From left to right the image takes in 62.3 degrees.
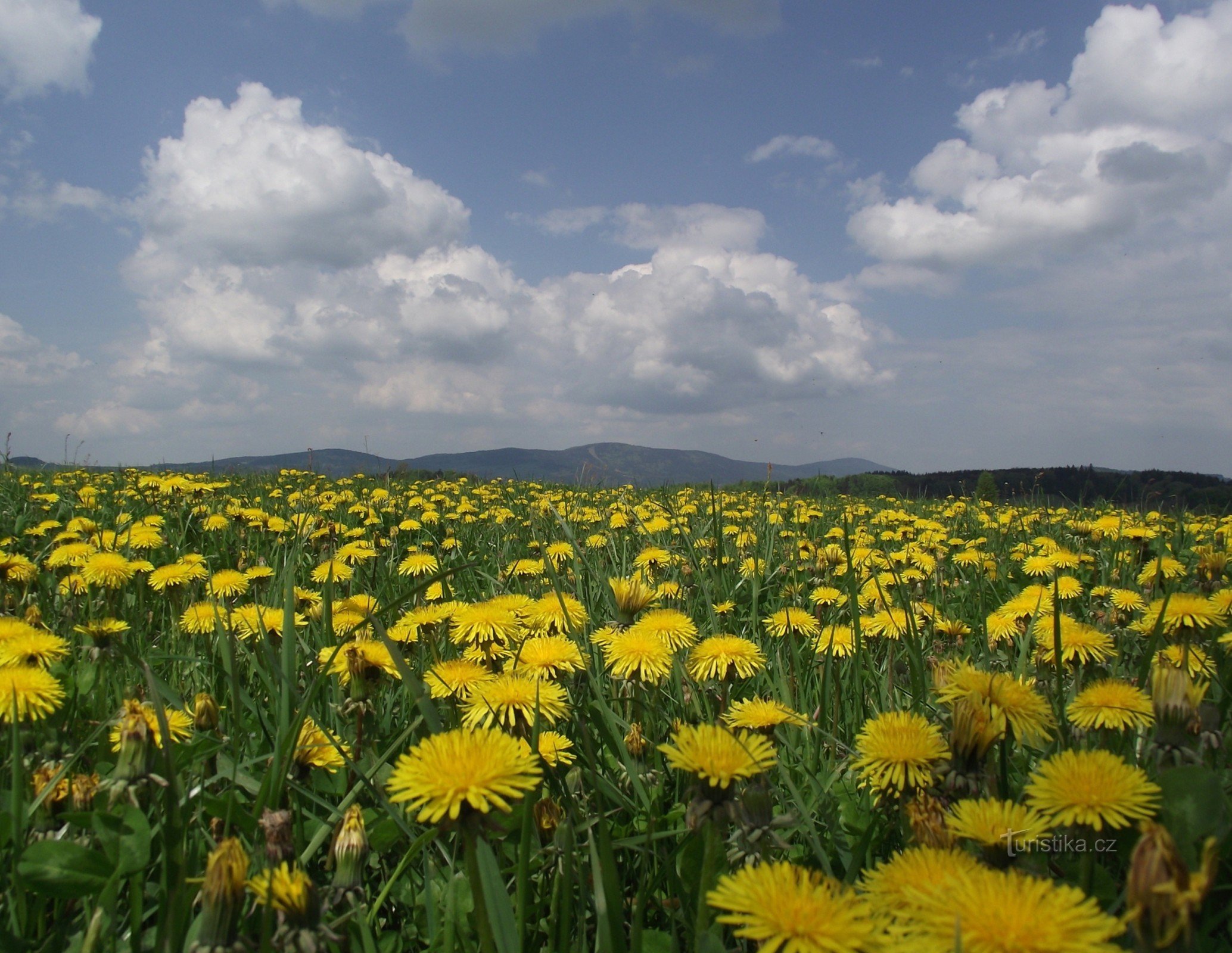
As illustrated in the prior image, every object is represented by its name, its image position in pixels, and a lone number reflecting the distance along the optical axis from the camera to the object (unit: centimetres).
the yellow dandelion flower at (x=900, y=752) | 40
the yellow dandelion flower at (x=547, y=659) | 54
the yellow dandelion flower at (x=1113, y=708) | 46
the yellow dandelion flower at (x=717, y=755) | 37
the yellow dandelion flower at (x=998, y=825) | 33
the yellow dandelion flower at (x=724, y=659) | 60
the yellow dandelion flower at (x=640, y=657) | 56
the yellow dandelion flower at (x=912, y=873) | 32
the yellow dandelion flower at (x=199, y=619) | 73
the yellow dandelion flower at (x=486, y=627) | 60
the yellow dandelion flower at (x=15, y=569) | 87
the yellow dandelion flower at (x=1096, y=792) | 35
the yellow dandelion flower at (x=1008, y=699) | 43
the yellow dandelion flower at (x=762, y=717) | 49
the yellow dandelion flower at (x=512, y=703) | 48
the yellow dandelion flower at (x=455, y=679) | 54
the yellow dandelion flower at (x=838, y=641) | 77
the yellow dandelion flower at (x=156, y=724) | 44
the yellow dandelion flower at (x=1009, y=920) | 28
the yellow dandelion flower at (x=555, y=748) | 47
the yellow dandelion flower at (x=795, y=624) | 82
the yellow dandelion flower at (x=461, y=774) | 34
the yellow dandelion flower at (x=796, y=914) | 30
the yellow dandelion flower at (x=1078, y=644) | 64
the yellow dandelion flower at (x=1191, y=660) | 54
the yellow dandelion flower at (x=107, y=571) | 87
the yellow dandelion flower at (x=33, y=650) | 53
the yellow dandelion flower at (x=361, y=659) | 53
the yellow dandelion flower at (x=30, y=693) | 46
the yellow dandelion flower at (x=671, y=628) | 61
